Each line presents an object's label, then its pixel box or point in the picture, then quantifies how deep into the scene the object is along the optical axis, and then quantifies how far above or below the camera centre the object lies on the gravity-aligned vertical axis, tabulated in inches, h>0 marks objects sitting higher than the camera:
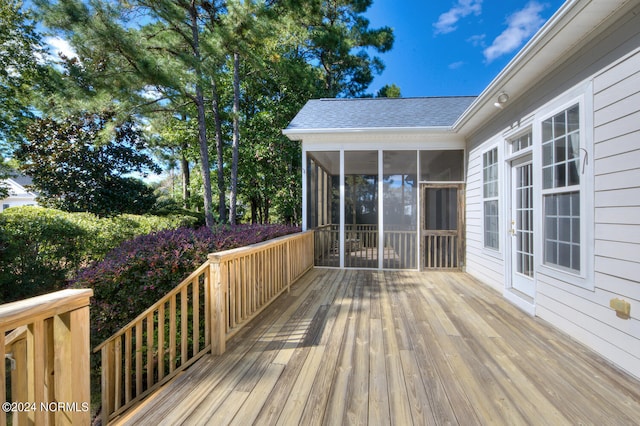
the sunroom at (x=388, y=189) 207.2 +19.6
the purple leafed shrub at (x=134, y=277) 113.0 -26.6
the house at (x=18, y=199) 803.8 +51.1
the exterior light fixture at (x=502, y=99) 133.0 +57.3
